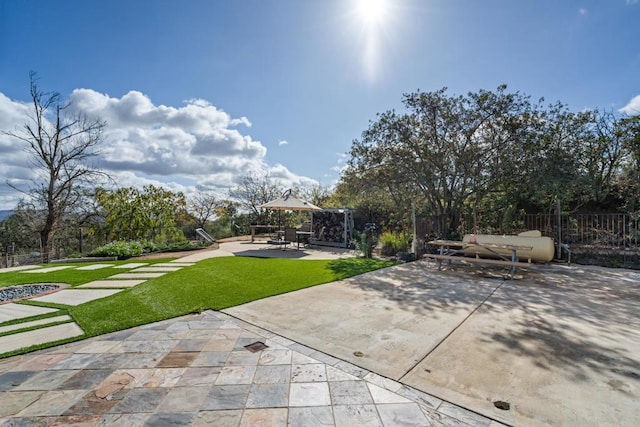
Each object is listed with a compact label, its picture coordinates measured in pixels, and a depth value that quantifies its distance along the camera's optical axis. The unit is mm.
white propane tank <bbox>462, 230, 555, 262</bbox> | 7152
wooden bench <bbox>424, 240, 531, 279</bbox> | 5773
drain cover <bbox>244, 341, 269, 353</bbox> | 2795
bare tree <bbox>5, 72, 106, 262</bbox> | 12461
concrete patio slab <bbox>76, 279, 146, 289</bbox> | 5363
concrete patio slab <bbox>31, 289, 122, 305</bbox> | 4426
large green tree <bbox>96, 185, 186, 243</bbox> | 13562
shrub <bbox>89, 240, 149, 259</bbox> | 9211
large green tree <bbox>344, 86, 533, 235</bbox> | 8312
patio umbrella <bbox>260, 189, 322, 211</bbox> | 11609
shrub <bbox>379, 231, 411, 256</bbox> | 9336
